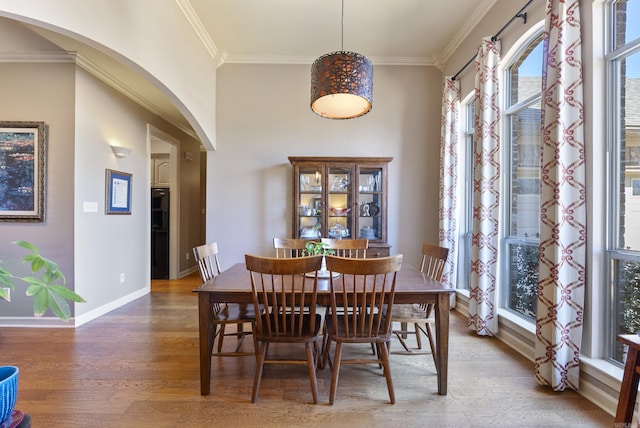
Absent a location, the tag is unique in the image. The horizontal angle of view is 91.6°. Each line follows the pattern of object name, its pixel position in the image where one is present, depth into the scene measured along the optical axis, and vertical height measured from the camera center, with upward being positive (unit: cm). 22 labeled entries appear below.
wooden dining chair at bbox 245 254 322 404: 178 -58
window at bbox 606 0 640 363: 187 +29
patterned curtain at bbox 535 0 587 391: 201 +1
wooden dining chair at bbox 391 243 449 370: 219 -73
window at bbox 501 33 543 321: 265 +34
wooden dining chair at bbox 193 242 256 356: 213 -72
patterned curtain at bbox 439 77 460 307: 366 +39
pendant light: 205 +92
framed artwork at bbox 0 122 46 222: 307 +41
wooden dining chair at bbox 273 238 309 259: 300 -29
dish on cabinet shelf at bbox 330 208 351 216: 394 +4
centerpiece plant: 231 -28
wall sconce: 368 +75
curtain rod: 254 +168
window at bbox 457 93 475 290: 374 +23
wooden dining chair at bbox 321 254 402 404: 176 -57
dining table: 192 -54
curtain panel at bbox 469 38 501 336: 285 +19
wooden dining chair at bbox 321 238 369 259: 298 -29
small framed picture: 361 +25
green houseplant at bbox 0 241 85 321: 74 -19
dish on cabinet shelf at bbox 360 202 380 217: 397 +6
